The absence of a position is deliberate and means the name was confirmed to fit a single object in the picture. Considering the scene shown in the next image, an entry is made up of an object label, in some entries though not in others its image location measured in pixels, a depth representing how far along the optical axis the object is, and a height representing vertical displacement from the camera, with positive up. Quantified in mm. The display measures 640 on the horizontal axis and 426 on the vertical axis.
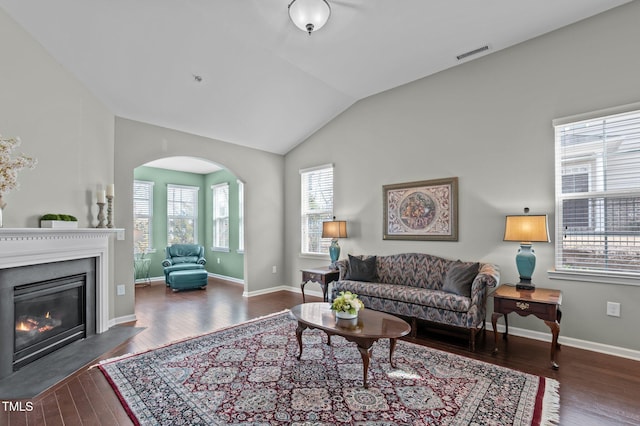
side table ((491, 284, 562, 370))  2826 -859
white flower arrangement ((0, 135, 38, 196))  2557 +415
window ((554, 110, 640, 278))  3033 +200
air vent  3723 +1962
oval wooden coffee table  2395 -932
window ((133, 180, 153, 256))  7270 -35
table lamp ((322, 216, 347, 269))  5051 -293
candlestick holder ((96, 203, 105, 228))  3785 -17
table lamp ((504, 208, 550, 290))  3217 -229
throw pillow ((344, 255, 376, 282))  4484 -798
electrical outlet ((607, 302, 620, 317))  3064 -937
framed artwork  4191 +56
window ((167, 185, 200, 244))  7863 +11
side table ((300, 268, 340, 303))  4727 -957
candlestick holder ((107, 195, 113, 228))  3887 +32
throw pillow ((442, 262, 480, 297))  3508 -738
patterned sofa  3285 -908
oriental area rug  2072 -1344
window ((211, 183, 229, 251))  7815 -42
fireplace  2688 -941
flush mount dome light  2676 +1768
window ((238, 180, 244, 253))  7239 -179
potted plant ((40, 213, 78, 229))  3043 -63
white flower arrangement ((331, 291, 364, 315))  2721 -788
